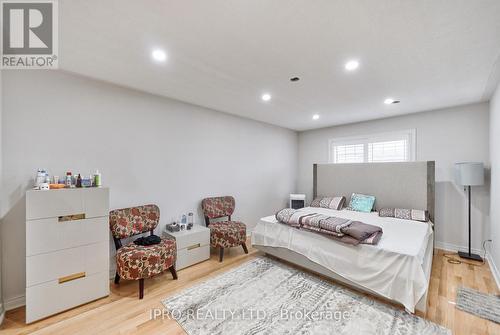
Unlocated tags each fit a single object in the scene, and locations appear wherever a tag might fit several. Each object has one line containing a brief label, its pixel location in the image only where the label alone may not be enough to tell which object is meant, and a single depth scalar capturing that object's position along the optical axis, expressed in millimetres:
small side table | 2928
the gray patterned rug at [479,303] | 2016
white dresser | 1944
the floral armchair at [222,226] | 3271
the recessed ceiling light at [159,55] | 2010
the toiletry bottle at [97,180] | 2385
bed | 2010
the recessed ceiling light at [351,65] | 2156
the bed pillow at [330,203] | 4176
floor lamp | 3084
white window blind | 4062
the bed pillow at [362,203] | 3938
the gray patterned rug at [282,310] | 1860
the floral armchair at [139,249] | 2279
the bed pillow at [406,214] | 3328
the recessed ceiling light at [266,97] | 3105
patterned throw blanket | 2326
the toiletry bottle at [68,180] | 2252
